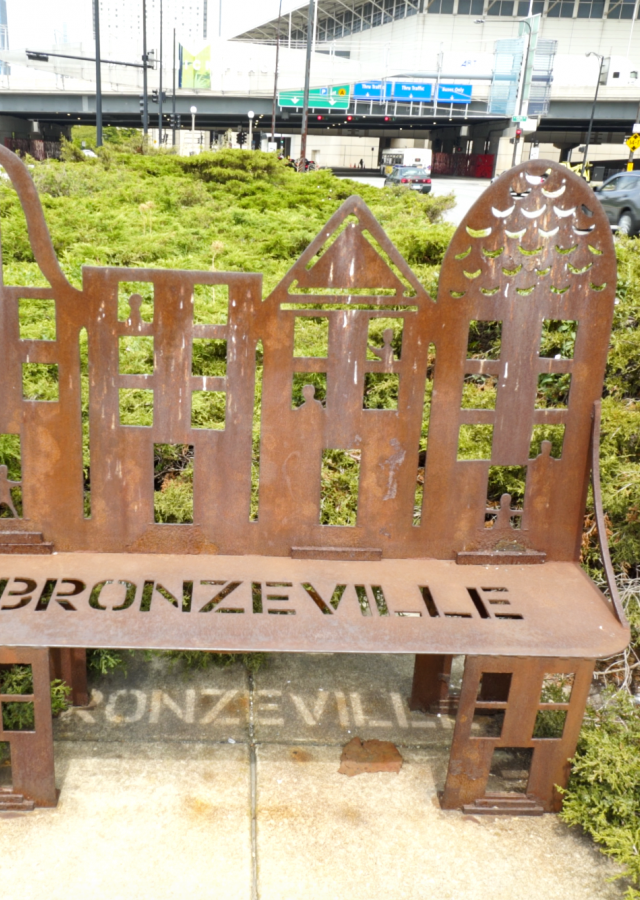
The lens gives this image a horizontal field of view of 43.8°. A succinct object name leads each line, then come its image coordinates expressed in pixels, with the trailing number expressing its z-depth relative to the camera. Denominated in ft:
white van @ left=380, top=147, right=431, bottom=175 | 129.79
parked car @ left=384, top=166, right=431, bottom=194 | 99.50
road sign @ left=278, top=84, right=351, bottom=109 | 135.44
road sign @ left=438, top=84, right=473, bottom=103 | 142.51
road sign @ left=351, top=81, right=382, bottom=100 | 142.00
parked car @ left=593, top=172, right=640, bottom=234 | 43.19
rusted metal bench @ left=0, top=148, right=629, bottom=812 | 8.07
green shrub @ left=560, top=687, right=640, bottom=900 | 7.34
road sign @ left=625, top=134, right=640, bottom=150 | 87.81
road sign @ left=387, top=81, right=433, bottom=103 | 143.64
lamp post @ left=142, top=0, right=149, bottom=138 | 100.77
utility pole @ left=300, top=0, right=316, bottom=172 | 94.76
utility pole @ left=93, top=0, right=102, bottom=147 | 76.68
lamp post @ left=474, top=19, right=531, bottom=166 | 91.67
